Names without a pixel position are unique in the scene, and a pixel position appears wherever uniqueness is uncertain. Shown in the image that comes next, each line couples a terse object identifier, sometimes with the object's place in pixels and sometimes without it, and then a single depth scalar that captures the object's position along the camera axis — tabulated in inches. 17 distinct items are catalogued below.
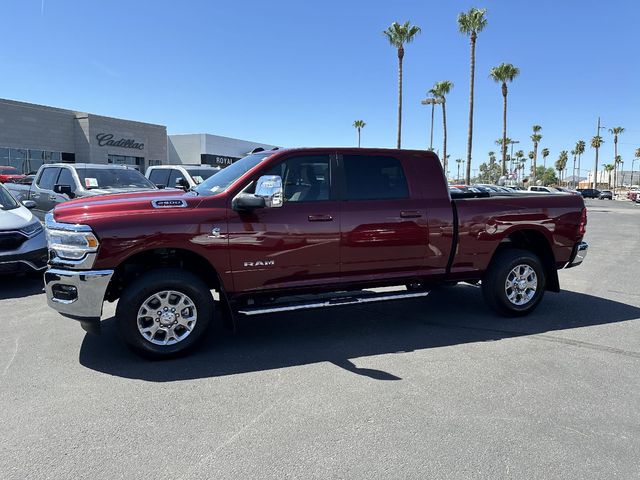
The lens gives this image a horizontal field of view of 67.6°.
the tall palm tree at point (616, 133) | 3806.6
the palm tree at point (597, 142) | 3572.8
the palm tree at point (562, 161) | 5142.7
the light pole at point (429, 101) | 1599.8
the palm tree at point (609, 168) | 5138.8
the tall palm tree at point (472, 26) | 1299.2
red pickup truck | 165.0
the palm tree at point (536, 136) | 3612.2
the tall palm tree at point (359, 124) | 3041.3
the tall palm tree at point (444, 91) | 1935.3
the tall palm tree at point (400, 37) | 1359.5
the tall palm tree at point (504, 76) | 1713.8
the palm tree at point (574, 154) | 4567.4
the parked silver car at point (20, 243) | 271.0
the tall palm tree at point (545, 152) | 5103.3
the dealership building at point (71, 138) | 1409.9
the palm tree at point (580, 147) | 4466.0
